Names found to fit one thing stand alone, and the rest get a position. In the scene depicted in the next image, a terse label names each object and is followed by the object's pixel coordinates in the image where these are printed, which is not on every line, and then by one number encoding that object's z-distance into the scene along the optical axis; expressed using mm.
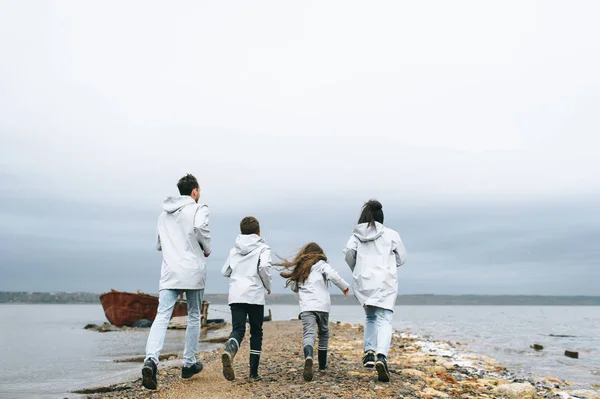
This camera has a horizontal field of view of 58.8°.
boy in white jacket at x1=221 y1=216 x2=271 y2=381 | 6977
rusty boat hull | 33719
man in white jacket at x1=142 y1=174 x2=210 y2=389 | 6516
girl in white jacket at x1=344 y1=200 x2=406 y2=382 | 7473
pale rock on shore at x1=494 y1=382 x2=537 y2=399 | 7850
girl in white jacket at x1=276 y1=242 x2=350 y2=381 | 7437
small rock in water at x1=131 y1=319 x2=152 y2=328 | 32906
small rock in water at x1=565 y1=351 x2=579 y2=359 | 17609
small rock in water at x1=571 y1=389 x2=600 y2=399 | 9320
